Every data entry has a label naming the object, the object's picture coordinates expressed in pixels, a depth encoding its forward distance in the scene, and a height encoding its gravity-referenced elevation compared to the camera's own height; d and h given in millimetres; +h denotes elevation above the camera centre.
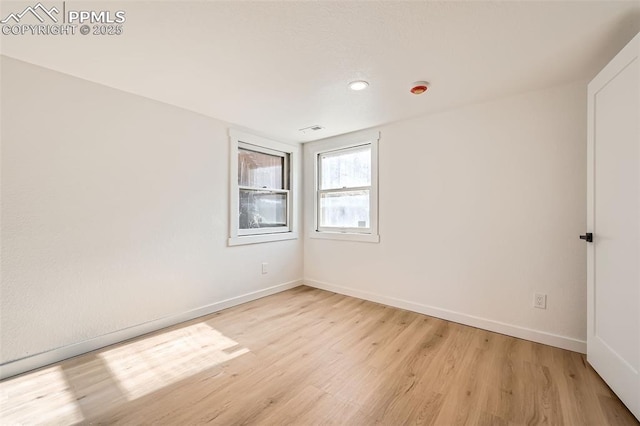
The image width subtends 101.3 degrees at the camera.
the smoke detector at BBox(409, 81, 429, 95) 2170 +1058
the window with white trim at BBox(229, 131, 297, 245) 3223 +296
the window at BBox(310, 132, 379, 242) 3387 +345
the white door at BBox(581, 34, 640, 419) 1437 -68
